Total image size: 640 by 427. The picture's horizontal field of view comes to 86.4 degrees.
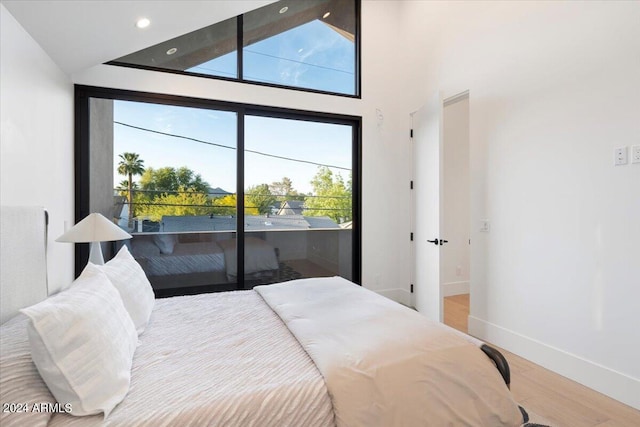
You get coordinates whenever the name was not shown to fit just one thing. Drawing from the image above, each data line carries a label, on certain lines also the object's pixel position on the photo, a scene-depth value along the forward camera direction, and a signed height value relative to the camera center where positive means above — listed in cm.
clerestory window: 348 +185
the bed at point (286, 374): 108 -61
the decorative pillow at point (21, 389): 98 -53
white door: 324 +8
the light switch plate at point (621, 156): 212 +36
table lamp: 228 -13
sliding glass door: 324 +30
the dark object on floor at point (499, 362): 154 -68
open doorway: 488 +19
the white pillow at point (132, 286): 175 -39
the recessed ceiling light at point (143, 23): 228 +131
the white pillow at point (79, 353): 106 -46
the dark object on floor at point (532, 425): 189 -118
